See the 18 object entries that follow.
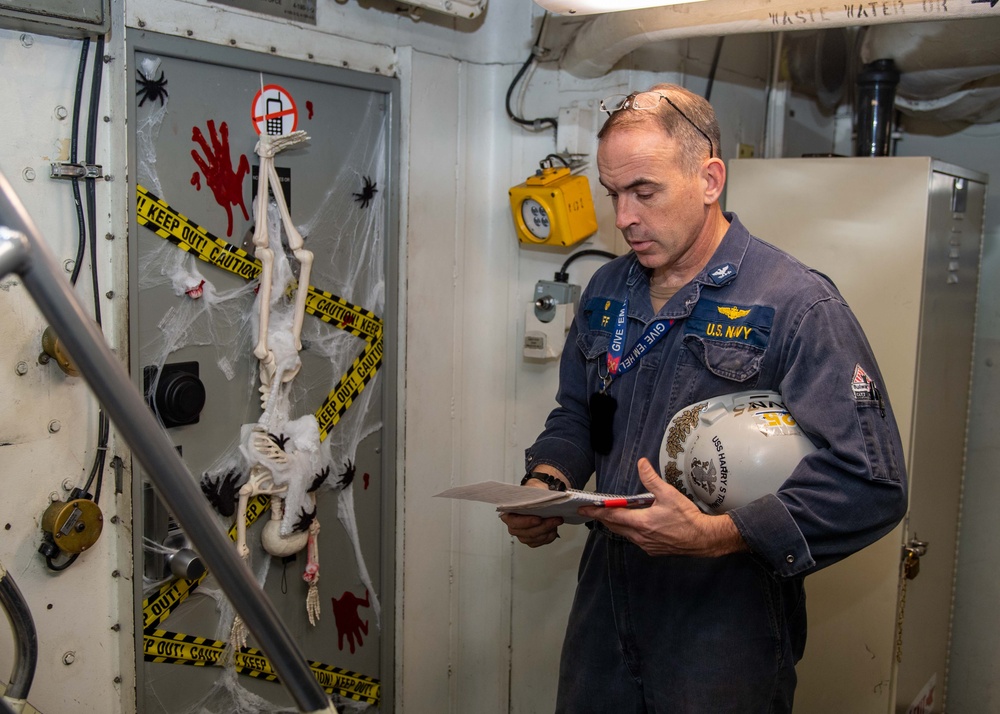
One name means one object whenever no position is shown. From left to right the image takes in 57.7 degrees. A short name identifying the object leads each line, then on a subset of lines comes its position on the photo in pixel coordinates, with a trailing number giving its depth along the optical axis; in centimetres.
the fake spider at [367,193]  252
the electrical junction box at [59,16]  173
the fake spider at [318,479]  241
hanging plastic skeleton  224
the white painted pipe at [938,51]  252
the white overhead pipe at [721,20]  198
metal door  209
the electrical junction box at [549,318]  273
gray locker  237
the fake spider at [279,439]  232
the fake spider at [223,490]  223
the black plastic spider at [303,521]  237
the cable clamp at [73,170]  190
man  167
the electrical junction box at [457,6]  245
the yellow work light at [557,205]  260
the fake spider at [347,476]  256
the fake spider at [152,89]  201
